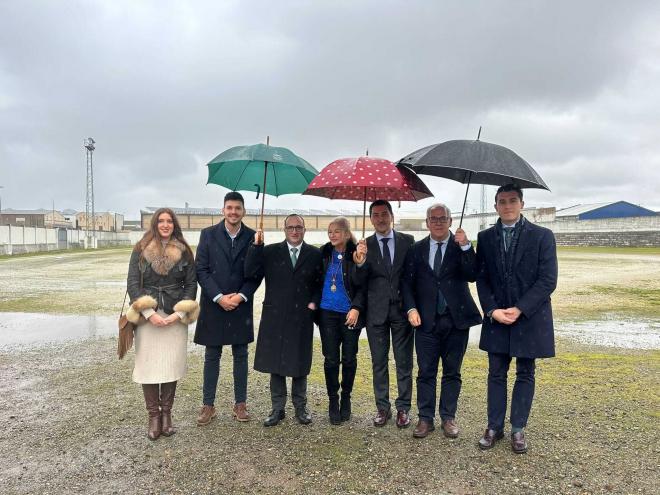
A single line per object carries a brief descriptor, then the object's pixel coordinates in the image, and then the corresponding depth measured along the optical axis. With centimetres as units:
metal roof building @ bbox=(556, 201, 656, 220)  6625
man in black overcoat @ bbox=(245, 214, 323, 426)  432
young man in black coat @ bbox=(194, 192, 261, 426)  432
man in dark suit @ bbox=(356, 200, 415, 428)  421
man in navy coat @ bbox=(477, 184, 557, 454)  372
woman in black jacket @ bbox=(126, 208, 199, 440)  403
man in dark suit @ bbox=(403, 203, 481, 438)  402
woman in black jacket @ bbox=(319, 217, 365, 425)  424
